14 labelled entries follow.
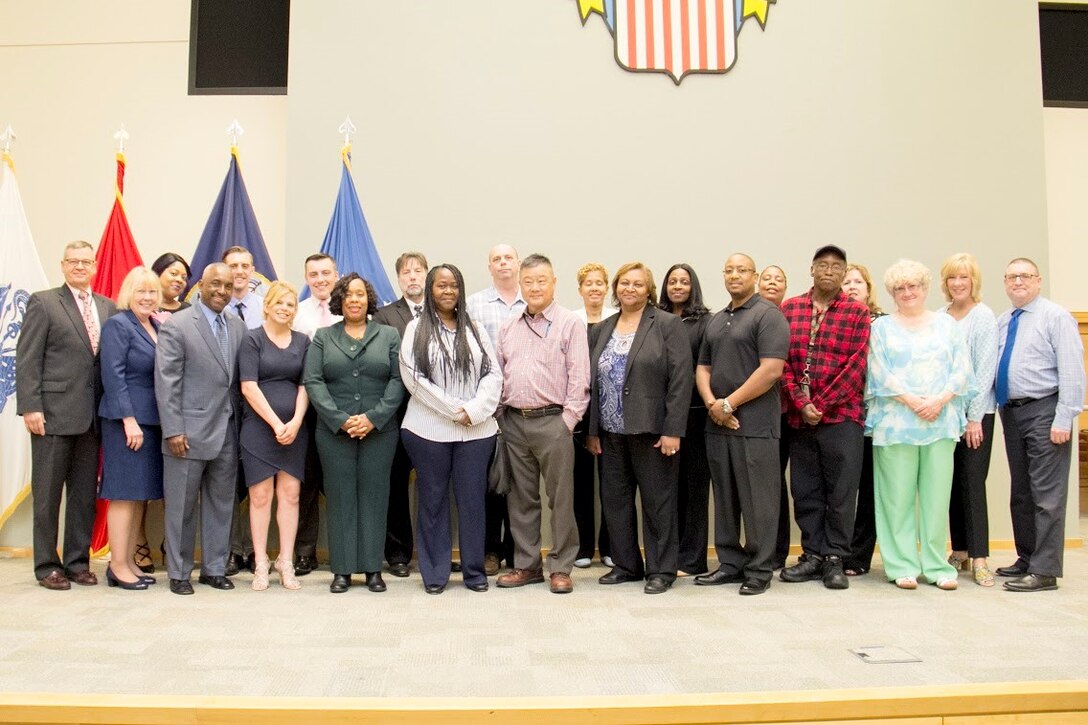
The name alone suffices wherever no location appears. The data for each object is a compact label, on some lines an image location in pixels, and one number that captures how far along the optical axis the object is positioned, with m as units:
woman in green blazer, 3.84
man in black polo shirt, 3.80
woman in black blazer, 3.84
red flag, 4.92
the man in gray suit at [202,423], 3.79
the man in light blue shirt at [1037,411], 3.93
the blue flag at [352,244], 4.80
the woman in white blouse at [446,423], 3.82
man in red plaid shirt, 3.97
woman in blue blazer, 3.85
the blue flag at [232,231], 4.90
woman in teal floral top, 3.94
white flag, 4.75
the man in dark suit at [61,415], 3.93
